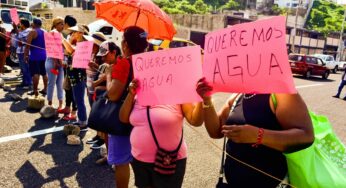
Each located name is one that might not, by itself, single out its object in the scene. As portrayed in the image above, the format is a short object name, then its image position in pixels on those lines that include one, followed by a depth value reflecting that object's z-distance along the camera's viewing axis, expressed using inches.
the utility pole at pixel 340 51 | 1944.6
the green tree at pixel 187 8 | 2881.4
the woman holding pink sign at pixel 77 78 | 202.2
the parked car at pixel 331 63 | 1128.1
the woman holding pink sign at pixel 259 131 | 60.1
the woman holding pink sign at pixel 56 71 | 226.8
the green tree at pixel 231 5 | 3966.5
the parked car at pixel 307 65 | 762.2
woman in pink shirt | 86.7
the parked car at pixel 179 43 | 581.3
